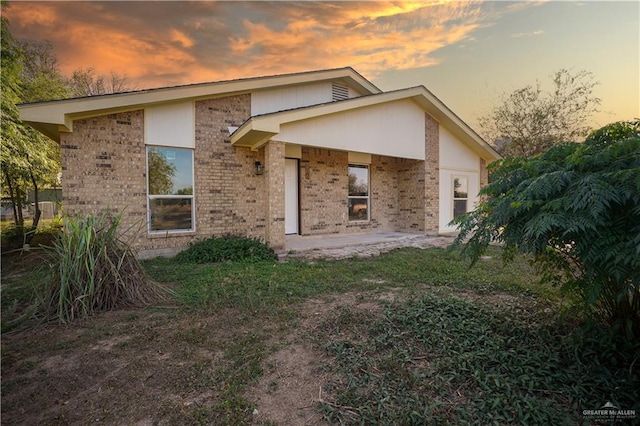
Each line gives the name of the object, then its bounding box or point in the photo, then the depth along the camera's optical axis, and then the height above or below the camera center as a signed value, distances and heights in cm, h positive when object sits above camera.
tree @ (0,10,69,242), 837 +246
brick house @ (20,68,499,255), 680 +142
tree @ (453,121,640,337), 185 -8
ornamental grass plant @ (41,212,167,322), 373 -87
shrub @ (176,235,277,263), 695 -106
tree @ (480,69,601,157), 1476 +470
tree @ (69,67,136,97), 1658 +732
